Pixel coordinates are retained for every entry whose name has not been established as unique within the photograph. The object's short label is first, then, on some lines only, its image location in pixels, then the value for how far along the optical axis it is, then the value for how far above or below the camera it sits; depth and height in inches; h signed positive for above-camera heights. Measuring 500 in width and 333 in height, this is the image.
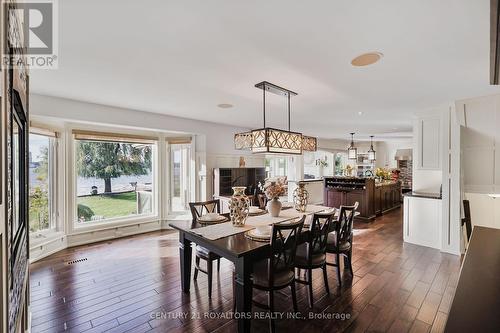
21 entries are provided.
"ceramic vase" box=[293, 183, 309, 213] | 135.0 -19.3
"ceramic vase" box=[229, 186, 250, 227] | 105.9 -19.8
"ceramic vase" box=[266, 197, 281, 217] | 123.6 -22.2
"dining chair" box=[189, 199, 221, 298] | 107.0 -41.2
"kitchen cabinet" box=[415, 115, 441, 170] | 160.7 +13.9
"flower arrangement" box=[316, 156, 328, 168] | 375.9 +1.7
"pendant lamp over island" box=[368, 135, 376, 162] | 311.3 +10.3
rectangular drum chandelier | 104.2 +10.6
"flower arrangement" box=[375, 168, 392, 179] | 289.4 -13.0
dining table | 78.3 -28.8
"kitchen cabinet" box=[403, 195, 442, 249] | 163.5 -39.9
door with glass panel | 217.2 -13.3
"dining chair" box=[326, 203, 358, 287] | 114.3 -36.0
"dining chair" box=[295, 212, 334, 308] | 99.0 -37.0
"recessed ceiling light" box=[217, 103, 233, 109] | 155.5 +37.4
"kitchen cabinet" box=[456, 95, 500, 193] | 139.9 +12.3
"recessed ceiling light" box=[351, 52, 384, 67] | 85.7 +38.1
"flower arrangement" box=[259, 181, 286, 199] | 118.3 -12.5
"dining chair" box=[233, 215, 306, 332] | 83.7 -38.2
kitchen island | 240.5 -32.7
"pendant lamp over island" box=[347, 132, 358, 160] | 287.1 +11.9
